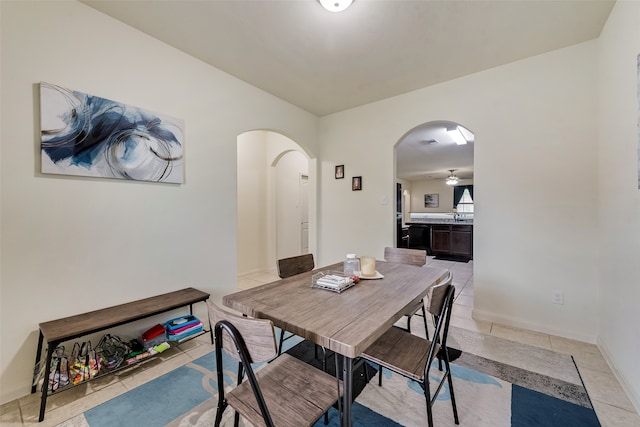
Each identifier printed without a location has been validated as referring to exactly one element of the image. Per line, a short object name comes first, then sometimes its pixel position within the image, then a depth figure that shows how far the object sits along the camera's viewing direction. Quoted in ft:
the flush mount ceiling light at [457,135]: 14.61
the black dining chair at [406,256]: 7.77
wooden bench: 4.93
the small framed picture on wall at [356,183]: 12.12
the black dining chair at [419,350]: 4.05
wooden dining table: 3.20
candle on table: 5.83
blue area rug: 4.76
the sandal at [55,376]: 5.19
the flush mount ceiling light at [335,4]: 5.78
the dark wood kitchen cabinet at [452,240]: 19.74
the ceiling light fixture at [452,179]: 30.22
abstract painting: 5.70
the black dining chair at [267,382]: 3.00
